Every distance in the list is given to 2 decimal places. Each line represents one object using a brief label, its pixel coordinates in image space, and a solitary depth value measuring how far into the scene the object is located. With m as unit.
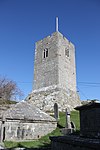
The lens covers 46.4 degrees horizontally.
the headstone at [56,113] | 13.08
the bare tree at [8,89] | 19.34
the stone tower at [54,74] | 21.97
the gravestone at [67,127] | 10.09
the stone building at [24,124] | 9.97
